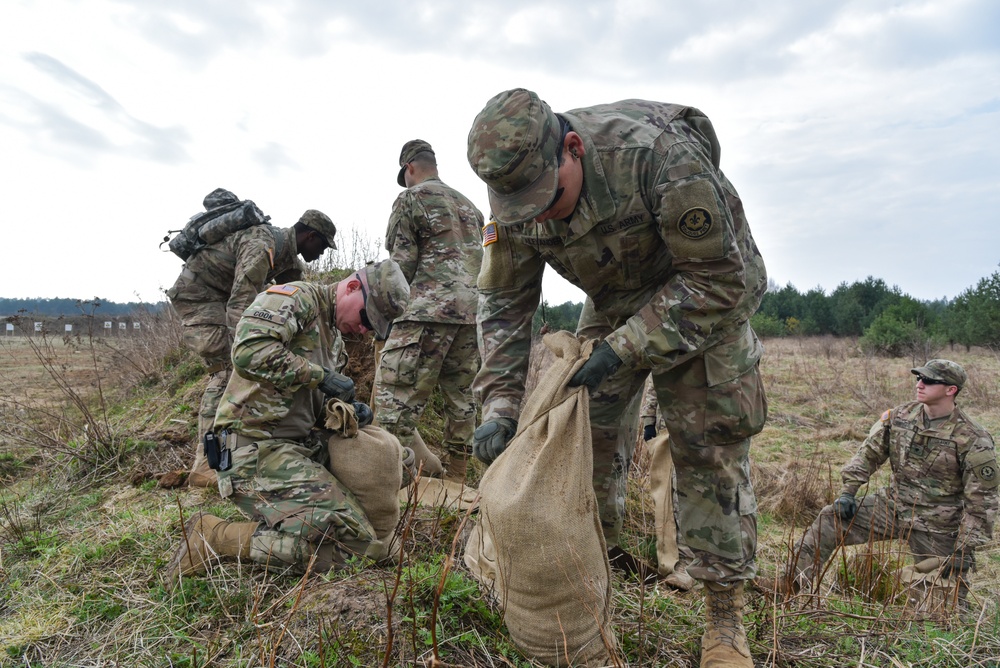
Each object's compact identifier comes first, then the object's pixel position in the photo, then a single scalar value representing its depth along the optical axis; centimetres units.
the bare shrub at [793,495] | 548
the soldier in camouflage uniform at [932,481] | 429
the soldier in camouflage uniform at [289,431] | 275
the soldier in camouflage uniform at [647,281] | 186
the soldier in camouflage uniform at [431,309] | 417
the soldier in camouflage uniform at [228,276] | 464
